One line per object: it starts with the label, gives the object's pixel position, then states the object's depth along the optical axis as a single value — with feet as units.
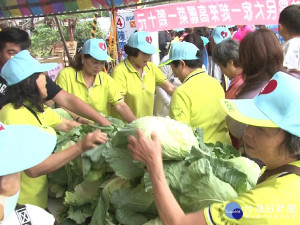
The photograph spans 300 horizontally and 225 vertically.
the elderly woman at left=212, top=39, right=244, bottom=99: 10.19
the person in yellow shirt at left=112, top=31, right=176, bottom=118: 12.18
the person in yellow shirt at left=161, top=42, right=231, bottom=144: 8.13
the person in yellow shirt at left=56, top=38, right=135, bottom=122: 11.05
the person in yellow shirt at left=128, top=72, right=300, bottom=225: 3.64
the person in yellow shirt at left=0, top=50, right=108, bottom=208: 6.29
